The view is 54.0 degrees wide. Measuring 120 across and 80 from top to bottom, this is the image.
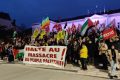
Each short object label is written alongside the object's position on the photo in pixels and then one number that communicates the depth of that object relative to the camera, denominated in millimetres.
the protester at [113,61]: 5610
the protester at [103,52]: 6244
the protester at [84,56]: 6579
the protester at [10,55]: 8808
